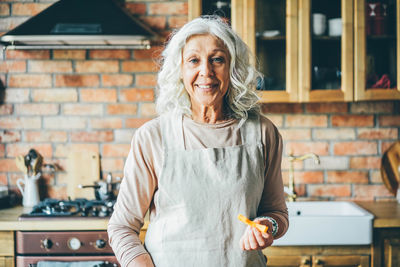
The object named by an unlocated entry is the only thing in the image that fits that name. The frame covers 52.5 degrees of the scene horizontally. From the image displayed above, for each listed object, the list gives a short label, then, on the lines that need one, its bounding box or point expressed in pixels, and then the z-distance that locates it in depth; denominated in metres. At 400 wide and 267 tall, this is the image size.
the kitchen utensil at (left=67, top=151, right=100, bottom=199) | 2.51
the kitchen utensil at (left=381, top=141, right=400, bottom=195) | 2.49
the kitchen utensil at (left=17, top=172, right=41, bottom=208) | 2.42
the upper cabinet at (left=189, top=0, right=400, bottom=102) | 2.17
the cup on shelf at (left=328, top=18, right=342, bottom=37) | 2.21
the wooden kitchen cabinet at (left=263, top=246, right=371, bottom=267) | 1.97
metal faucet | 2.32
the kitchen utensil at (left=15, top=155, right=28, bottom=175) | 2.45
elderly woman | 1.23
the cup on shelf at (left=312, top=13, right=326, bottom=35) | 2.20
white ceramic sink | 1.95
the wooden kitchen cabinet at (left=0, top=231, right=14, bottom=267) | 1.99
